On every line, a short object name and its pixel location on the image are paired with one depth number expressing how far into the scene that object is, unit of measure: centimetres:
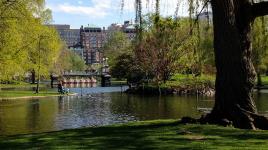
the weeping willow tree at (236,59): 1370
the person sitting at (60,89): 6345
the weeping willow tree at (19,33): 4375
